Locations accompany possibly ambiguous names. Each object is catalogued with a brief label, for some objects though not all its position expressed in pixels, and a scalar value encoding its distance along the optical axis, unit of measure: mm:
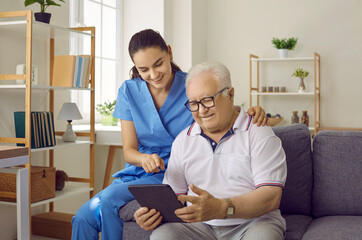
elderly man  1468
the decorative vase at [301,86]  4531
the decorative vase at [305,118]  4531
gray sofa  1884
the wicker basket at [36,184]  2574
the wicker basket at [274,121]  4371
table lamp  2949
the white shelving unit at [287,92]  4500
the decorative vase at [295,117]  4543
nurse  1827
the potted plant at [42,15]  2720
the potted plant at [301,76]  4527
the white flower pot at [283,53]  4566
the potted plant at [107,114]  3876
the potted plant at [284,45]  4547
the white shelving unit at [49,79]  2447
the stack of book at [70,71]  2889
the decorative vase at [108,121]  3885
